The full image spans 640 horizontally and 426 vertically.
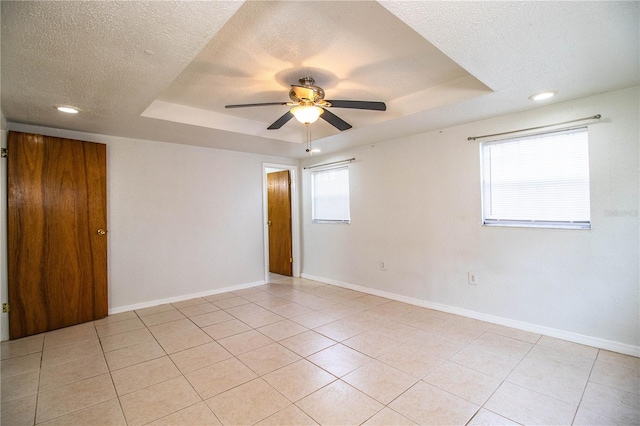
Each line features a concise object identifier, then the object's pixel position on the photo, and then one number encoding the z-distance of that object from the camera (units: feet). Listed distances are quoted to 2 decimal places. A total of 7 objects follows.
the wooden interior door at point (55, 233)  9.81
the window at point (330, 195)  15.85
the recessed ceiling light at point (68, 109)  8.68
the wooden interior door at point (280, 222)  18.38
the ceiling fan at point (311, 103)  7.77
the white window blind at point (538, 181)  8.81
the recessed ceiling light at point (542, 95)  8.13
